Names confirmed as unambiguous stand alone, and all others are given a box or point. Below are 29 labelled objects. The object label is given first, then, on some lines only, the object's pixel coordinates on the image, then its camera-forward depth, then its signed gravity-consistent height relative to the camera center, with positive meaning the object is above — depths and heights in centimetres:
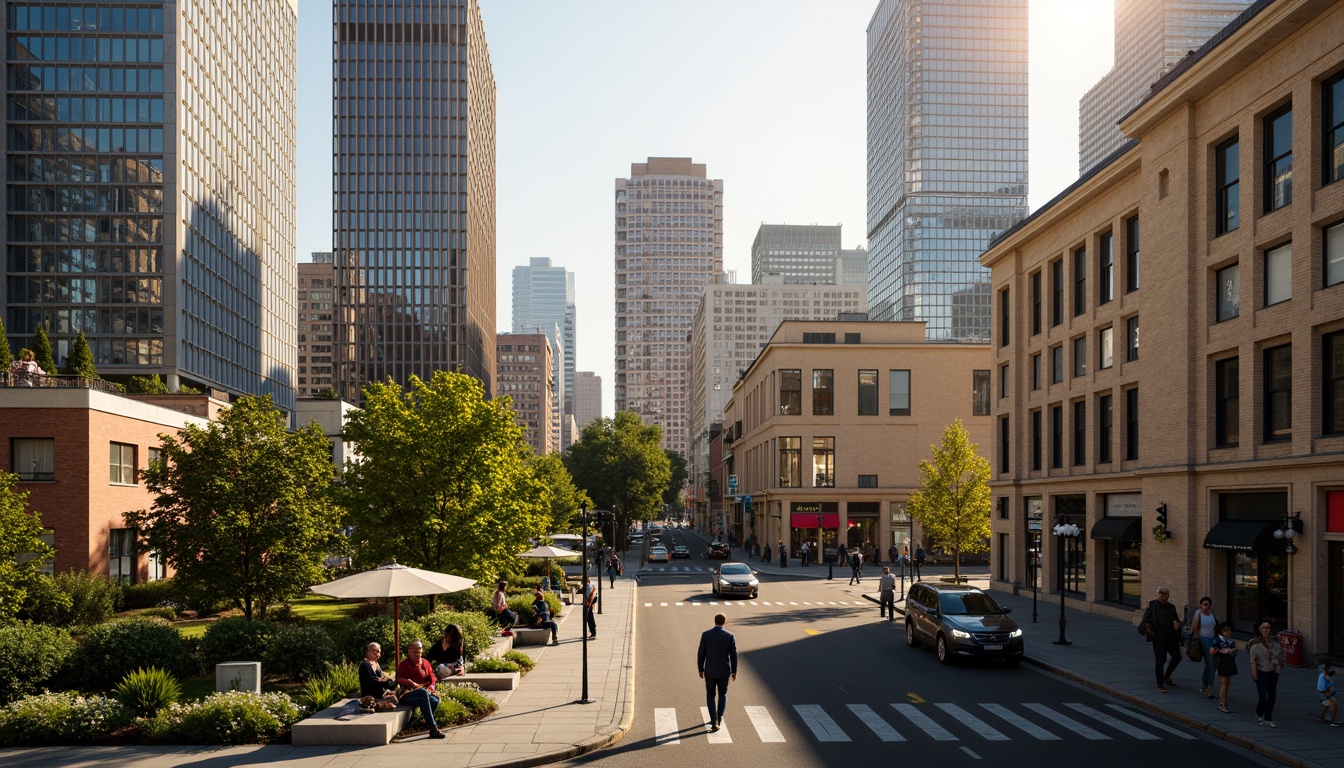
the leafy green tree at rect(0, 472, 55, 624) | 2047 -308
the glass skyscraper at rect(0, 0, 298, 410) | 7812 +1931
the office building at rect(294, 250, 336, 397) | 19462 +1384
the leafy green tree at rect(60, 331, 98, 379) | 4740 +260
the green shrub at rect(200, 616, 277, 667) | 1888 -471
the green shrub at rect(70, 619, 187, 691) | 1772 -468
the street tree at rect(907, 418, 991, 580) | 4472 -407
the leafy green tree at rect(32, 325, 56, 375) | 4575 +301
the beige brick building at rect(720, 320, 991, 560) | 6712 -54
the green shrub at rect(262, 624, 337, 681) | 1881 -496
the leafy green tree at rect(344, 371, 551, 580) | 2623 -223
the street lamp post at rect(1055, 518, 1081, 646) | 2747 -337
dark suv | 2183 -508
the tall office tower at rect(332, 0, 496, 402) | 13812 +3348
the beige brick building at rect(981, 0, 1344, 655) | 2131 +215
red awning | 6719 -769
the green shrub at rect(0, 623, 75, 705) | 1662 -453
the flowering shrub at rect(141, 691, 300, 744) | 1438 -484
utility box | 1645 -469
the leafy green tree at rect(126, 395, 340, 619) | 2488 -281
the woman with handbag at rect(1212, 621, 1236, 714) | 1655 -438
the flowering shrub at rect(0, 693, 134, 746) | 1447 -487
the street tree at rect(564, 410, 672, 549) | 8744 -595
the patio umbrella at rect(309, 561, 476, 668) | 1650 -313
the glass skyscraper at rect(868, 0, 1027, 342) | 17400 +5045
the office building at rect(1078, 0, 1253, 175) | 17538 +7486
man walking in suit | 1559 -420
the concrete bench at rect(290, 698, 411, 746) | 1419 -489
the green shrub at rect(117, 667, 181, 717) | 1532 -468
